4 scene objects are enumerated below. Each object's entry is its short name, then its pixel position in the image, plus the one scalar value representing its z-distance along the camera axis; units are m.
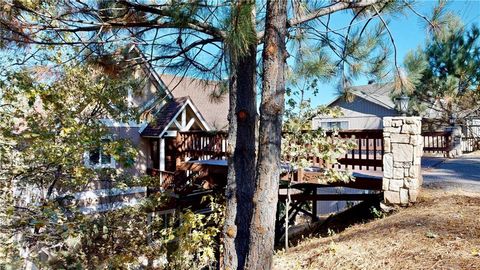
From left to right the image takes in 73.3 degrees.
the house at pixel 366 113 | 16.72
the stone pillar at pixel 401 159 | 4.96
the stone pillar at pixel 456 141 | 13.31
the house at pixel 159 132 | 9.56
